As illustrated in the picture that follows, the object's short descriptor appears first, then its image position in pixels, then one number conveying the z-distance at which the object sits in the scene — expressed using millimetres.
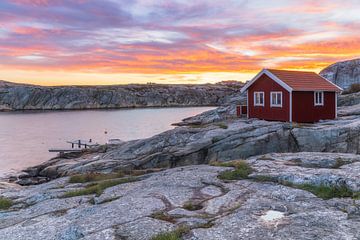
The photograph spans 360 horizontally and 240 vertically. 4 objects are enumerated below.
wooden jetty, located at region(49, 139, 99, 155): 56844
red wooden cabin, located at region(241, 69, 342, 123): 41281
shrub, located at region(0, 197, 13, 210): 16781
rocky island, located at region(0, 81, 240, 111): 199875
